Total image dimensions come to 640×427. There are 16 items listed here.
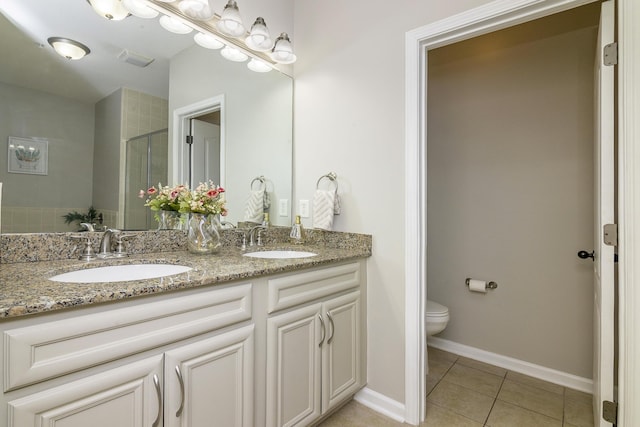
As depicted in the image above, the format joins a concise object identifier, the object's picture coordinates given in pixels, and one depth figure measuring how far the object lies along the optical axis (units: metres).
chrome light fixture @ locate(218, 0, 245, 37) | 1.61
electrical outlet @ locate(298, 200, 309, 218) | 2.07
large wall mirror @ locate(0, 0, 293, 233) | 1.20
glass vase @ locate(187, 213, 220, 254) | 1.50
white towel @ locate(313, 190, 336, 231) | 1.83
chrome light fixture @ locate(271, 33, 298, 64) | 1.88
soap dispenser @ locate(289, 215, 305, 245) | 1.96
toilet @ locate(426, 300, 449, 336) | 2.04
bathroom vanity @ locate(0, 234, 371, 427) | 0.75
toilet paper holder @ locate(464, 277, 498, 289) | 2.28
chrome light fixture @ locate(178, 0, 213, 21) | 1.49
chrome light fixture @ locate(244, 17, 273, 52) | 1.76
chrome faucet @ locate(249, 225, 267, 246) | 1.91
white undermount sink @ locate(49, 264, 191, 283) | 1.13
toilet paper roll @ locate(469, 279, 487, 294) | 2.29
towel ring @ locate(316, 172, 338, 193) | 1.92
